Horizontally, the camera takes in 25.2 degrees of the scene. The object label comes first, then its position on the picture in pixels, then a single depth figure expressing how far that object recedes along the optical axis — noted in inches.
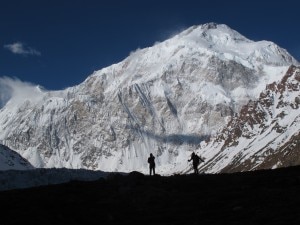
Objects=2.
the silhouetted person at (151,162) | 2719.0
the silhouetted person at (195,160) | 2714.1
